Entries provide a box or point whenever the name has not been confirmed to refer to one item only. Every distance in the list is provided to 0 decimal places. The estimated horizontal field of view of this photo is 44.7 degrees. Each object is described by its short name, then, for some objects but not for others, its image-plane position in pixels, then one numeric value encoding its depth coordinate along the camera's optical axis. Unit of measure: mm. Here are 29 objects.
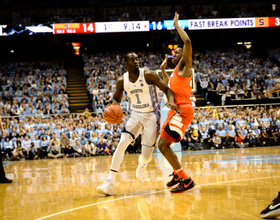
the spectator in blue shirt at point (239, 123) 14904
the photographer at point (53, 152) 13156
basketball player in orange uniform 5000
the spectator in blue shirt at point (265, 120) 15289
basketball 5117
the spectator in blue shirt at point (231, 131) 14605
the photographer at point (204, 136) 14385
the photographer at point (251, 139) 14648
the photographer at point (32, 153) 13055
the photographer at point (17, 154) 12969
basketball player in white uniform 5090
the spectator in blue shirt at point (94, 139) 13758
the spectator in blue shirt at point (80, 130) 13991
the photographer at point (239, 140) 14455
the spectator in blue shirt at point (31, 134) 13602
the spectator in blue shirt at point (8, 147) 13164
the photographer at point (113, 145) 13711
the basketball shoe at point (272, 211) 3203
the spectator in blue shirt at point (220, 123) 14859
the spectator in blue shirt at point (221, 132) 14664
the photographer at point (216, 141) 14350
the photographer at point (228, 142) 14383
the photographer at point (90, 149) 13469
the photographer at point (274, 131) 14889
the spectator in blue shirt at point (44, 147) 13213
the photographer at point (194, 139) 14102
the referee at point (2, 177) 6787
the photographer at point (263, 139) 14680
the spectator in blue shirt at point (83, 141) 13688
